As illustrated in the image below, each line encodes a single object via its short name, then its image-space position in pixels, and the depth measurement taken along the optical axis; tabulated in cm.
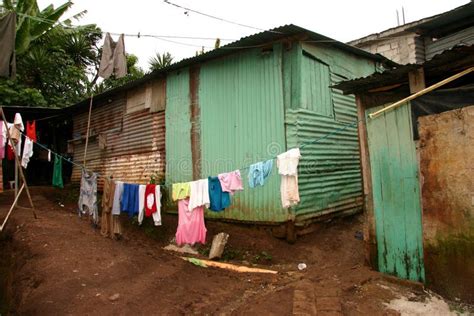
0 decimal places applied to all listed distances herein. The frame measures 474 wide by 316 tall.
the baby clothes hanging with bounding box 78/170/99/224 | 875
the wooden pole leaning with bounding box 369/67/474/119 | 430
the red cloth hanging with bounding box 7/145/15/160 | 981
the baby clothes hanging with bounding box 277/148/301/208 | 577
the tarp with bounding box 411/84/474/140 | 430
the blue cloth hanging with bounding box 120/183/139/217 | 784
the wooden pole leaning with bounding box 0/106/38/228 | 784
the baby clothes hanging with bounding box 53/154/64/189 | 1027
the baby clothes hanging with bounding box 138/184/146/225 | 762
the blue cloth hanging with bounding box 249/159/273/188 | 604
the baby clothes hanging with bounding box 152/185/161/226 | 743
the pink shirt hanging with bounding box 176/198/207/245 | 692
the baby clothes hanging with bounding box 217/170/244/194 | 645
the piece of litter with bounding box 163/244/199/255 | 782
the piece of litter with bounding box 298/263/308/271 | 643
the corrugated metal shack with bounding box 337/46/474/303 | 430
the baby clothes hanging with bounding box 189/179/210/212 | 676
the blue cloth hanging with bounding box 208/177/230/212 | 663
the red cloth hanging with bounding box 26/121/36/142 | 1099
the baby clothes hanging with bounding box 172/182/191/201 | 696
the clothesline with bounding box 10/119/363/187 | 929
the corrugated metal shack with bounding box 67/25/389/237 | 721
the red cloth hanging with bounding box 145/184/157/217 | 749
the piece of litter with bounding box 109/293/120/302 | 512
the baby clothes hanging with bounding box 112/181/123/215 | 798
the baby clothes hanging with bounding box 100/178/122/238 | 813
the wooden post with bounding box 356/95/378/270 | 546
